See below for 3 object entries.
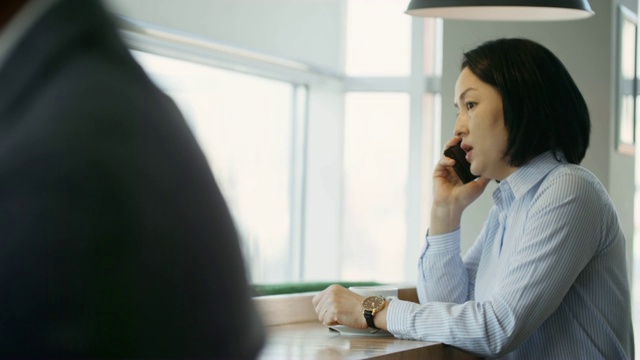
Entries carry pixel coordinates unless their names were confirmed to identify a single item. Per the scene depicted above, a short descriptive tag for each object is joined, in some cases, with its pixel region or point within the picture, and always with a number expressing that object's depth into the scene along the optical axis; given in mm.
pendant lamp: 2403
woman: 2059
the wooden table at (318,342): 1915
